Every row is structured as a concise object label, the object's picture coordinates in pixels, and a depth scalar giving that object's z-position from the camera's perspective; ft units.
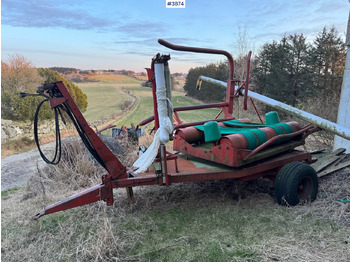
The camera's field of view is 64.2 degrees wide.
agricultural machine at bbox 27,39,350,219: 9.87
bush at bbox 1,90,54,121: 42.52
